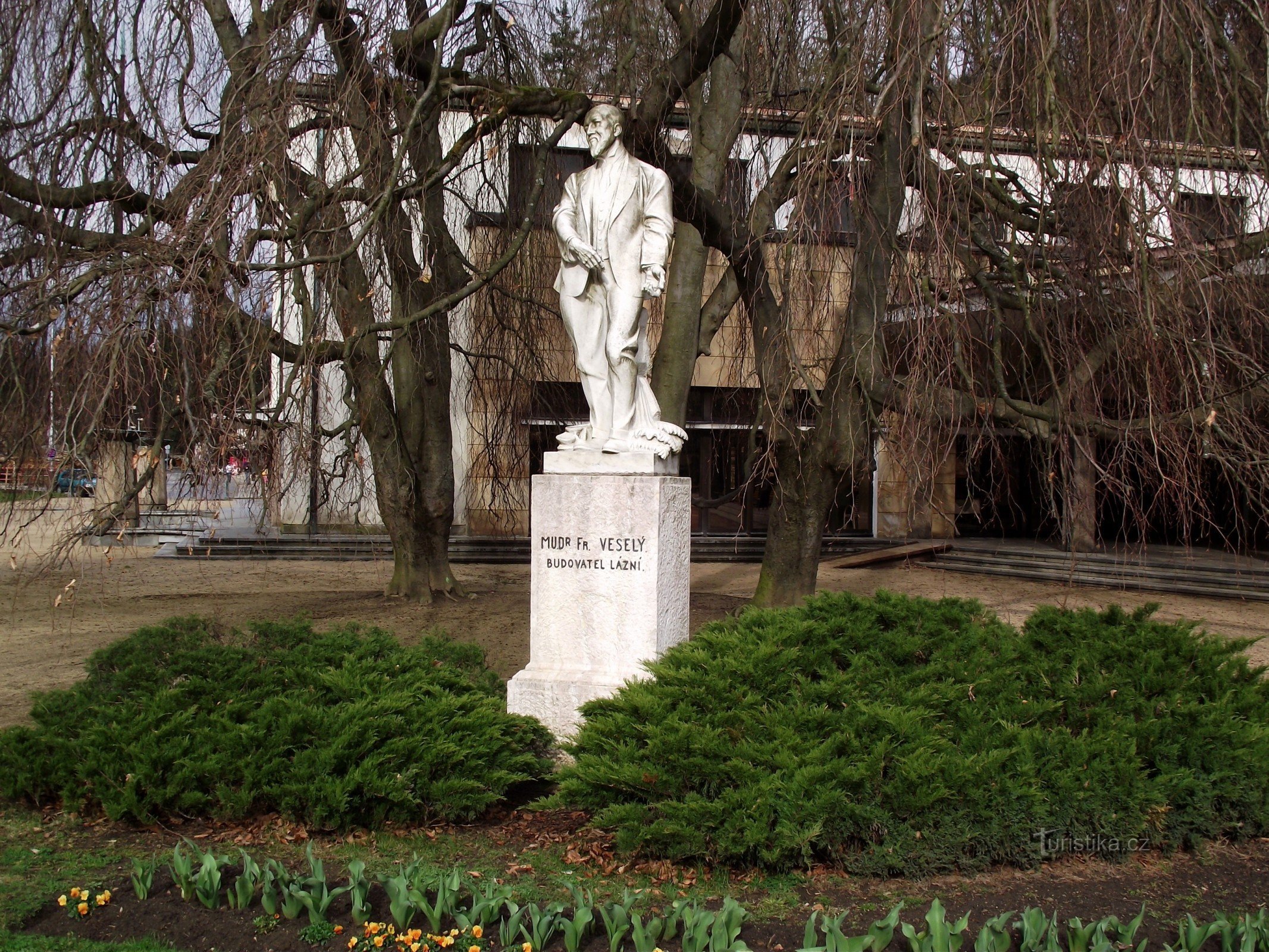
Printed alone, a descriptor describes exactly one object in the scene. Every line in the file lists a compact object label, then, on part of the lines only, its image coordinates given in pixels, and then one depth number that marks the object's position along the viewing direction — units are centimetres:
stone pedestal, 625
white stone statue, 643
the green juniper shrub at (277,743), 500
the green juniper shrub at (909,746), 454
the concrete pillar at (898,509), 2114
